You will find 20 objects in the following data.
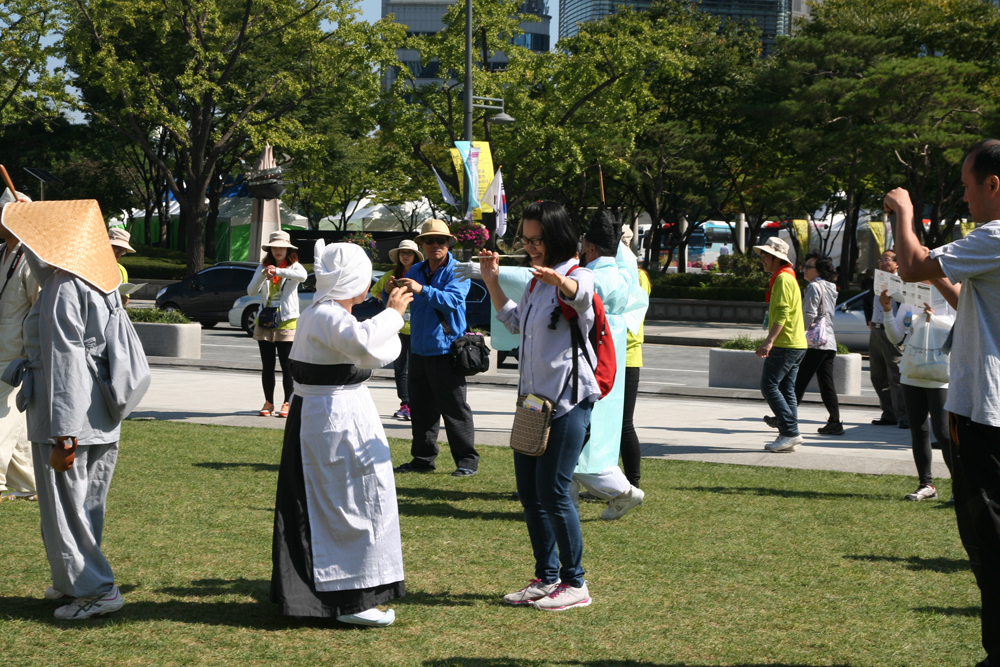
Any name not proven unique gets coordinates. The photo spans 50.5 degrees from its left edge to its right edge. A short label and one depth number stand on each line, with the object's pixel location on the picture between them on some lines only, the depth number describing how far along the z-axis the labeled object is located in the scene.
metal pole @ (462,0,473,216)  26.28
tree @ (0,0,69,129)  31.08
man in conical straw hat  4.39
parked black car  26.17
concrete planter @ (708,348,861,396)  13.71
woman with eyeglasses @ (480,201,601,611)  4.74
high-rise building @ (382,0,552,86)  137.50
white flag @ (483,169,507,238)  24.34
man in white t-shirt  3.62
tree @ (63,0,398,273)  30.75
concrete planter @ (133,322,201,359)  17.11
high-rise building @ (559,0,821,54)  173.68
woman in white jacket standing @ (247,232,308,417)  10.72
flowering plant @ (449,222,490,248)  21.98
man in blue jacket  7.99
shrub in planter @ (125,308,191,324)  17.47
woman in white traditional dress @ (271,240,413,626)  4.42
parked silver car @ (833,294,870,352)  21.94
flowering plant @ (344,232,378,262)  33.41
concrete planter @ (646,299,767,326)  30.75
